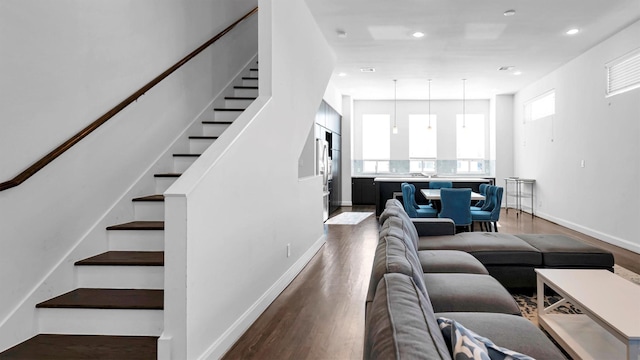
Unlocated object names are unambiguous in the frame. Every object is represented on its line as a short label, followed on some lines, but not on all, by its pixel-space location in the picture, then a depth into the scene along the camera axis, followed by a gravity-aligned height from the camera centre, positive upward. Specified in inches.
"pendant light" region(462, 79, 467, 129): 391.4 +68.8
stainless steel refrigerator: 293.9 +3.4
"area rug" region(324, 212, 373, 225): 318.8 -44.0
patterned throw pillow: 42.6 -20.4
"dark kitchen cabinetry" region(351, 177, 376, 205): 449.1 -26.7
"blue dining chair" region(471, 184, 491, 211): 251.4 -18.1
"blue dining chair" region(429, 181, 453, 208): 306.4 -13.3
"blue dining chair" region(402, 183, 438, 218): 236.2 -25.2
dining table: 231.5 -17.1
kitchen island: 335.9 -15.9
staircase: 86.9 -32.9
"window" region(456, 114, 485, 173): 454.6 +28.6
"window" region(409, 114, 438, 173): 461.7 +28.1
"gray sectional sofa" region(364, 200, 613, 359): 41.8 -28.9
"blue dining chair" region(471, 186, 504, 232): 225.8 -26.0
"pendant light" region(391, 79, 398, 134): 463.8 +66.0
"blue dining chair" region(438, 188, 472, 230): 213.5 -20.6
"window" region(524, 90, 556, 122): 322.3 +54.2
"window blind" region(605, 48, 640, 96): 205.2 +52.0
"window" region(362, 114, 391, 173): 467.8 +32.5
